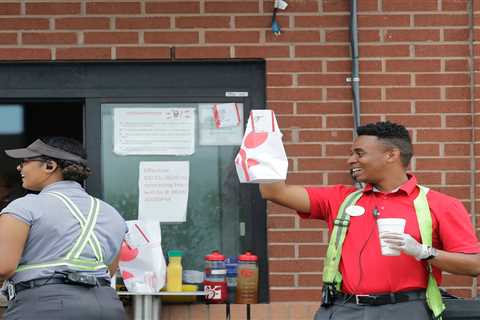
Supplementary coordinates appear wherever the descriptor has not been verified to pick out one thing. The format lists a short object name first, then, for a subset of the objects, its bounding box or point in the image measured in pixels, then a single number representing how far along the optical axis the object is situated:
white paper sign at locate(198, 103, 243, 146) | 10.87
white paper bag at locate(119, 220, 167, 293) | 10.29
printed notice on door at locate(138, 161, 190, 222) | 10.81
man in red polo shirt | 7.81
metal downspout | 10.45
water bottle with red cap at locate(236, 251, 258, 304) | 10.22
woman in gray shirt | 7.70
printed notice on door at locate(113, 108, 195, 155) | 10.84
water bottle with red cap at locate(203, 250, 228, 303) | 10.34
